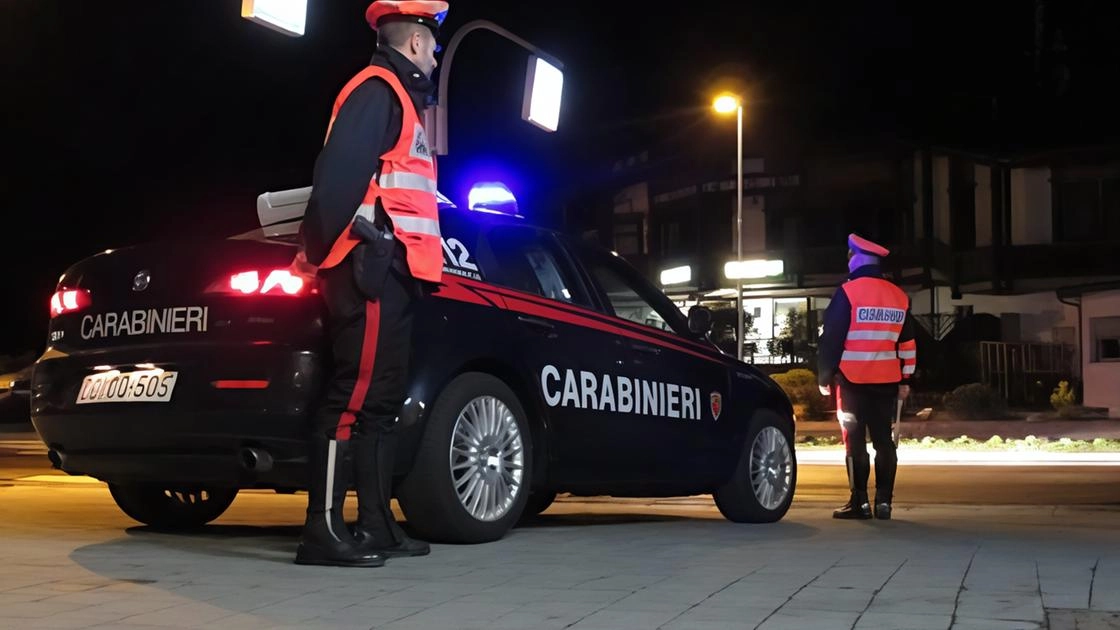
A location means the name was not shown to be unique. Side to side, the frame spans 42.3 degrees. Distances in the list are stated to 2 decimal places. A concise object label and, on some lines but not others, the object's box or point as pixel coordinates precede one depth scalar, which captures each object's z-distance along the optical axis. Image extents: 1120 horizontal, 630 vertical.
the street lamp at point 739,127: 30.75
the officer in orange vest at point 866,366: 9.23
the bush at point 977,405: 28.92
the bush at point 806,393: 30.84
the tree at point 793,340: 43.44
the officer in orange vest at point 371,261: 5.45
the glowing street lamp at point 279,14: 11.07
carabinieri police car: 5.97
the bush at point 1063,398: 31.05
